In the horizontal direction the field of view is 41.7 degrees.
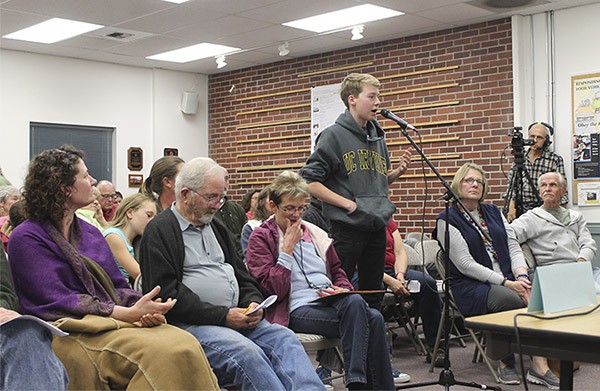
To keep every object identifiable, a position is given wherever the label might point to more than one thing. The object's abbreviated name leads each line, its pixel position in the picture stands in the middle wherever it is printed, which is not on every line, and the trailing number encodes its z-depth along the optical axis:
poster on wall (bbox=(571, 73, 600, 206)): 6.97
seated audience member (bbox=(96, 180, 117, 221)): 6.85
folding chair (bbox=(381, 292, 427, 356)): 5.24
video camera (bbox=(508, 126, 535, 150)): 6.44
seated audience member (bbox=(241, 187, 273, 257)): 5.01
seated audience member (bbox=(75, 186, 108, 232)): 5.16
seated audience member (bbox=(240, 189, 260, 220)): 6.82
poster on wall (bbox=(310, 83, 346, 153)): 8.89
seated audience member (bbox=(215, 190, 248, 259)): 5.63
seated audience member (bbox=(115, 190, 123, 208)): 7.79
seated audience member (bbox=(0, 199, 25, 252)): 2.77
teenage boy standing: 4.10
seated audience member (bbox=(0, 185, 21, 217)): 5.13
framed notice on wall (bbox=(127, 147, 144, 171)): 9.70
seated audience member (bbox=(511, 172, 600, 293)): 5.23
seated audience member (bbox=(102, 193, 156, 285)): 3.71
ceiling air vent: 7.93
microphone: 4.00
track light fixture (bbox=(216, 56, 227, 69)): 9.17
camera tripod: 6.44
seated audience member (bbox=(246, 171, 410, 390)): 3.44
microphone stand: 4.05
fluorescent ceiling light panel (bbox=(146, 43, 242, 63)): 8.80
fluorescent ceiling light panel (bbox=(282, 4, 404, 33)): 7.25
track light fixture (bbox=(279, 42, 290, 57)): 8.59
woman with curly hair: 2.47
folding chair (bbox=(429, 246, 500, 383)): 4.76
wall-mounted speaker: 10.12
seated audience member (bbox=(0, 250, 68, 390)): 2.29
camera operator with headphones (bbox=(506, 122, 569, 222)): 6.90
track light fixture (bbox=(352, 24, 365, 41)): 7.75
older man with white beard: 2.78
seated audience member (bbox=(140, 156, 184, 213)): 3.84
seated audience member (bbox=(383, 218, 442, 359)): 5.12
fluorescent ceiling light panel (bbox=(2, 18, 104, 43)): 7.68
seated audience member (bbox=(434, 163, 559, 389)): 4.61
